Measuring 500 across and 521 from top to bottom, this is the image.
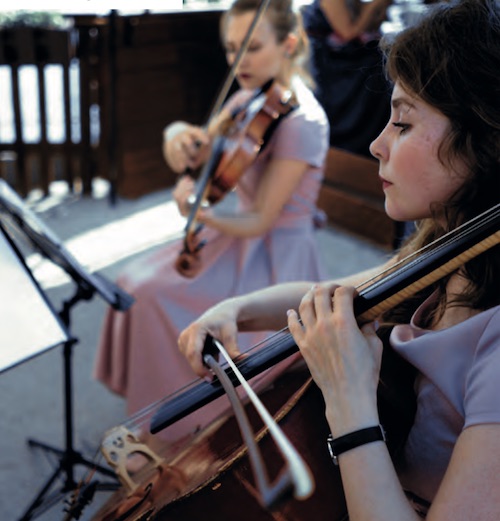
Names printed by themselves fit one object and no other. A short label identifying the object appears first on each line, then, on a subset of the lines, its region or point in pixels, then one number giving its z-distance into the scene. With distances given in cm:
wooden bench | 327
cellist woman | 76
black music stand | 140
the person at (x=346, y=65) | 315
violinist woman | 188
